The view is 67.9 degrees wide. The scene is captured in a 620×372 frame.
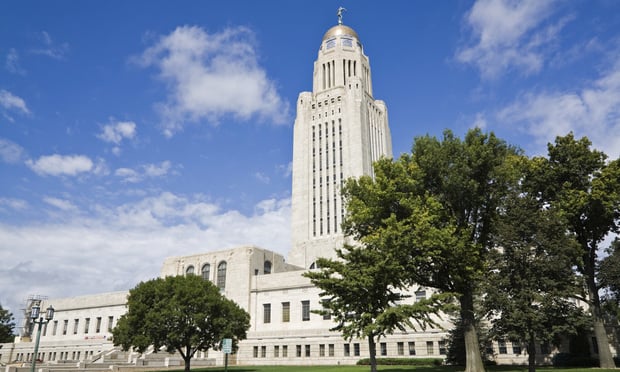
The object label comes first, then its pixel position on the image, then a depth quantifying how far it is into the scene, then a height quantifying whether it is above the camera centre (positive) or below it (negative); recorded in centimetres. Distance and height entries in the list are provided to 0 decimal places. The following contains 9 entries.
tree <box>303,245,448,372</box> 2705 +269
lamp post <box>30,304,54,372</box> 2470 +154
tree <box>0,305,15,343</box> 9425 +355
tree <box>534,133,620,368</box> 3431 +1050
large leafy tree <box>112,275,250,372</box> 3872 +204
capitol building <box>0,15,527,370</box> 5241 +920
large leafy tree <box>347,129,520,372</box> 2950 +892
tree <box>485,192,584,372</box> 2703 +337
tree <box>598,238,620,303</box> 3538 +481
